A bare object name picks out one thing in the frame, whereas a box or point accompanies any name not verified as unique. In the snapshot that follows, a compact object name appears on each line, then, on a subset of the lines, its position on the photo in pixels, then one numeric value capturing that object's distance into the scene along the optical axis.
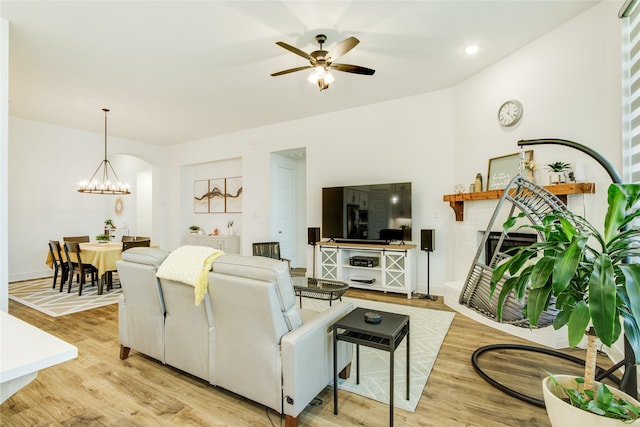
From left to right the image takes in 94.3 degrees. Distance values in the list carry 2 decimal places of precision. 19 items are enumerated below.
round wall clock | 3.44
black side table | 1.66
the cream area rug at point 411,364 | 2.03
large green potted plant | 1.09
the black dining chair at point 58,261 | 4.73
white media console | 4.36
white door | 6.23
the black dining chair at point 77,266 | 4.45
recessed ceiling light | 3.31
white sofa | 1.63
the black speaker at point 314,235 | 5.27
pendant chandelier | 5.06
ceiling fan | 2.74
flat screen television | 4.52
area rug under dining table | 3.86
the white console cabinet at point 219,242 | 6.61
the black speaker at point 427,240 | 4.24
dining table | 4.39
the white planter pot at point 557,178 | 2.90
